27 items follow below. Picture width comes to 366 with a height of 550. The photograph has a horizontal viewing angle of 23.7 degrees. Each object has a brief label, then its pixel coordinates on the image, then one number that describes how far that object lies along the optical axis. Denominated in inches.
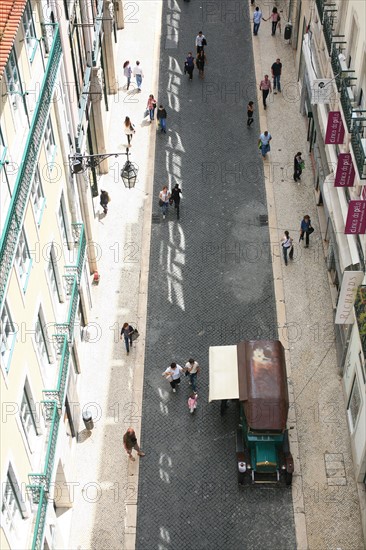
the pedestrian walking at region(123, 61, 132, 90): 1935.3
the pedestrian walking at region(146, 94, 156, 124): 1856.5
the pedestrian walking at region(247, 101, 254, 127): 1828.2
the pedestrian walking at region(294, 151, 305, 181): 1691.7
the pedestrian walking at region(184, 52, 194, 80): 1977.1
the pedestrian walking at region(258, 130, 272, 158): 1733.5
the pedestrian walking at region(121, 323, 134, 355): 1386.6
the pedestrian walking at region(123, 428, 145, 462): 1239.5
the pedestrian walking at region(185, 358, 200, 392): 1332.4
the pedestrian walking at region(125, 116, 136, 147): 1790.1
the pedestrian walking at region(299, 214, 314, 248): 1555.1
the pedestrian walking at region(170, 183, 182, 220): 1628.9
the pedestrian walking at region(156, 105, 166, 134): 1827.8
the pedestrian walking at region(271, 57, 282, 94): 1904.5
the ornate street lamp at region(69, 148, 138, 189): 1269.7
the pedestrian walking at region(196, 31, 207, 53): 2023.6
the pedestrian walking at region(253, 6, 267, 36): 2096.9
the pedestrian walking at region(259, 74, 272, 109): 1884.8
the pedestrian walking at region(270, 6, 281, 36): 2095.2
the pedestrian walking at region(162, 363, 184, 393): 1338.6
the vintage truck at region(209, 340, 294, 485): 1224.8
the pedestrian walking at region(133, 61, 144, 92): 1939.0
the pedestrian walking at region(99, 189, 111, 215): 1630.2
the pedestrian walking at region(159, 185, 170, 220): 1624.4
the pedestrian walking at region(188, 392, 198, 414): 1316.4
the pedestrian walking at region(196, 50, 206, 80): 2015.3
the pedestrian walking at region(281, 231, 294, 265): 1533.0
